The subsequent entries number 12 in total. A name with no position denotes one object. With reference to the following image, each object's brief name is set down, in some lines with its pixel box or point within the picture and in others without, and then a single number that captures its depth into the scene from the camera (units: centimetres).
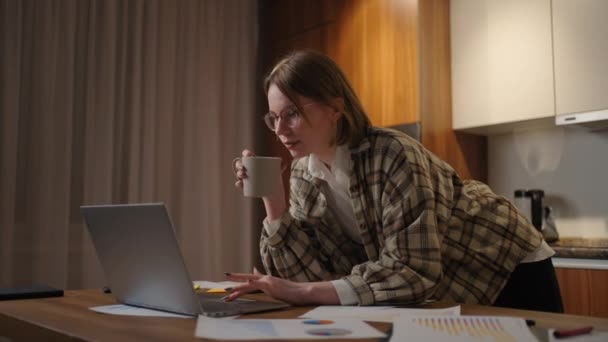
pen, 70
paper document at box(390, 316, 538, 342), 69
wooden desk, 74
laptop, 88
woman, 107
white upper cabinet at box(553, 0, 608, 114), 233
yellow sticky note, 126
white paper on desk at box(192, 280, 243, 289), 136
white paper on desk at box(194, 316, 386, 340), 70
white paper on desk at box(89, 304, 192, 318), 92
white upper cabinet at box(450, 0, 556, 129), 252
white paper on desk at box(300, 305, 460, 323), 86
